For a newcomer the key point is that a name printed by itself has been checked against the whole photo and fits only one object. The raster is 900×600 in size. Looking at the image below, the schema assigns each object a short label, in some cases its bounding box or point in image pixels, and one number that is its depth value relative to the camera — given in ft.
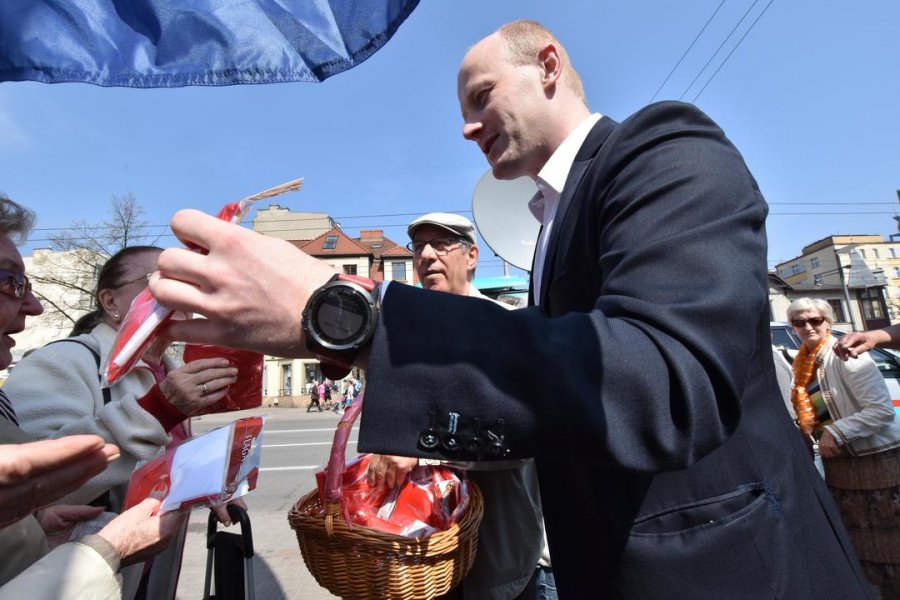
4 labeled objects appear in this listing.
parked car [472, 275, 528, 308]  17.44
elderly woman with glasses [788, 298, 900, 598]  10.14
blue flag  4.88
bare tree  64.08
